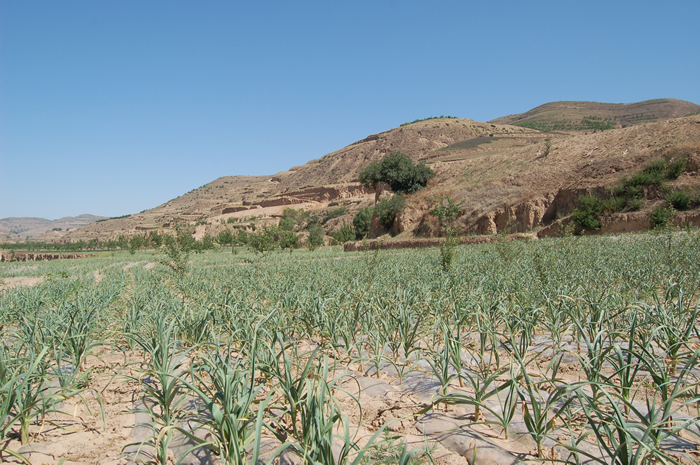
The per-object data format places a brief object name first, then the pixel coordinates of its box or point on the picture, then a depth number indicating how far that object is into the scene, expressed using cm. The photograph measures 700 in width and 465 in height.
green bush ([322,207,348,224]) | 6544
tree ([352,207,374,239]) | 4844
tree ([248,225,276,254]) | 1826
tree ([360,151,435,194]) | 4253
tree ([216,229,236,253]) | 5367
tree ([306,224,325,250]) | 3295
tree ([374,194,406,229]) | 3578
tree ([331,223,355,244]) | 4645
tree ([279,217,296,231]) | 6031
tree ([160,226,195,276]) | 1123
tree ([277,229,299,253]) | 2480
